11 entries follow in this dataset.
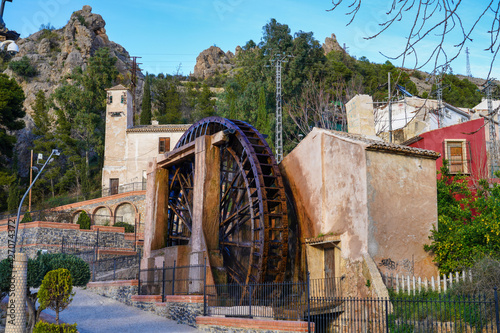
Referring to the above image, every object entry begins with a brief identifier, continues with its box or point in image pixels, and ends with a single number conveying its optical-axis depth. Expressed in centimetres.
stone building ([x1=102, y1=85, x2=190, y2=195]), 3825
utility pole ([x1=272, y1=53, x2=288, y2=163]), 2827
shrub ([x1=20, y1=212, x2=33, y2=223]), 3098
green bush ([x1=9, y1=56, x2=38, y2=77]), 5591
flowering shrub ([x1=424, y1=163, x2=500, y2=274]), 1364
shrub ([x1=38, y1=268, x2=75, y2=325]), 1214
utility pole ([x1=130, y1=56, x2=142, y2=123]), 4852
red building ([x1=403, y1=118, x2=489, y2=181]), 2055
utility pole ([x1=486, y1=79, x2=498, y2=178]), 2078
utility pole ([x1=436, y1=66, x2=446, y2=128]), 3168
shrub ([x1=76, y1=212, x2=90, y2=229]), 3122
